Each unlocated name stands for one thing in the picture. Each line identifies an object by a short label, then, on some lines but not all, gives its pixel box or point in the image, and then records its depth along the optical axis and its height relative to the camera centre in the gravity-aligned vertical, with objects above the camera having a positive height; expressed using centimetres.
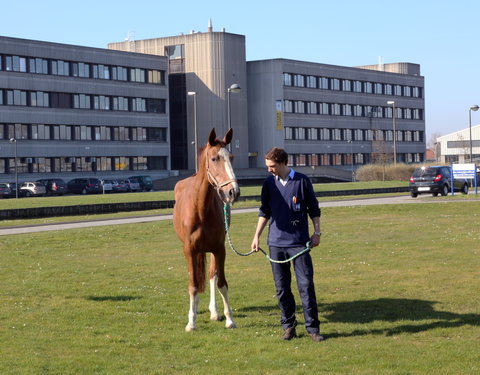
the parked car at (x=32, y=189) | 7316 -142
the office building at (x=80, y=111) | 8431 +629
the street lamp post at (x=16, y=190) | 6894 -139
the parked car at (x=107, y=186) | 7634 -137
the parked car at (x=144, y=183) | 8194 -128
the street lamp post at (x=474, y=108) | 6906 +430
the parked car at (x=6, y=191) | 6888 -146
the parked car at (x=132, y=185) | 7987 -140
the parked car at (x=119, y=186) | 7806 -146
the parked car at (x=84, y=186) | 7662 -136
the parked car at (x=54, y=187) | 7538 -132
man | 977 -73
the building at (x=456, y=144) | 16362 +346
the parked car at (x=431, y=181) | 4775 -104
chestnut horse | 982 -64
